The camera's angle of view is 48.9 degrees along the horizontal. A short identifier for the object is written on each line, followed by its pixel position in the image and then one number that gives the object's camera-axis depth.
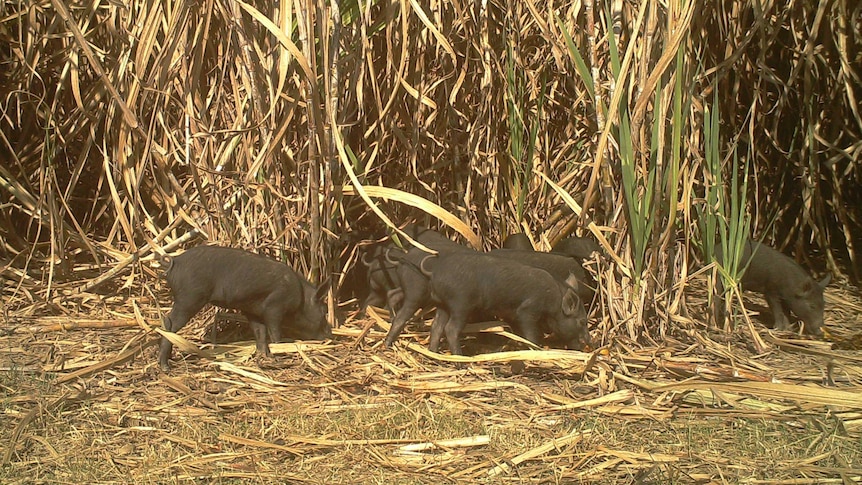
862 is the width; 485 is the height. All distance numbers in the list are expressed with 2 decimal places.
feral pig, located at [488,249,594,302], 4.60
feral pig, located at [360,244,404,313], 4.67
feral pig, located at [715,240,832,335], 4.91
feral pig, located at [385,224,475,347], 4.41
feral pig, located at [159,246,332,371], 4.08
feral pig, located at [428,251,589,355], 4.26
